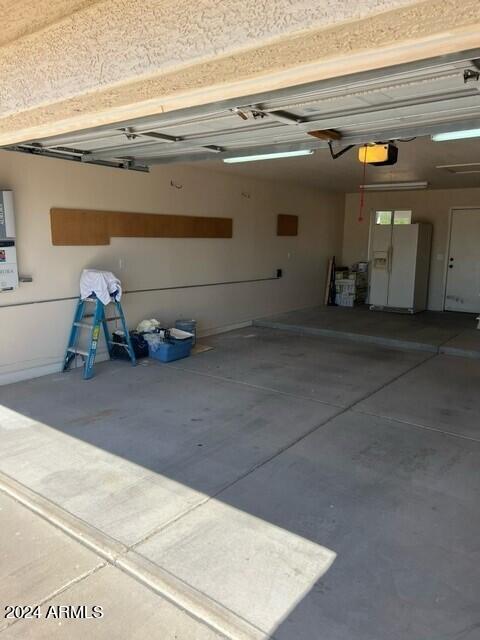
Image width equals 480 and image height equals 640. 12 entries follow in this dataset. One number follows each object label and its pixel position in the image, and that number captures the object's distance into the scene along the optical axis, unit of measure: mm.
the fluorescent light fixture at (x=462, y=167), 6207
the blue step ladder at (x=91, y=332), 5117
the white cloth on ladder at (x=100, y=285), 5152
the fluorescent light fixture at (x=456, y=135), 3529
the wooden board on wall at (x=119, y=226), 5207
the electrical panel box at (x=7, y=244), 4562
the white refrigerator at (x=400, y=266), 9164
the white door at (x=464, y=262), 9156
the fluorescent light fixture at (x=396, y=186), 8344
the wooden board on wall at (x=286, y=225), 8500
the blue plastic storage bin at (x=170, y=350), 5754
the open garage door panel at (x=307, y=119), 2422
